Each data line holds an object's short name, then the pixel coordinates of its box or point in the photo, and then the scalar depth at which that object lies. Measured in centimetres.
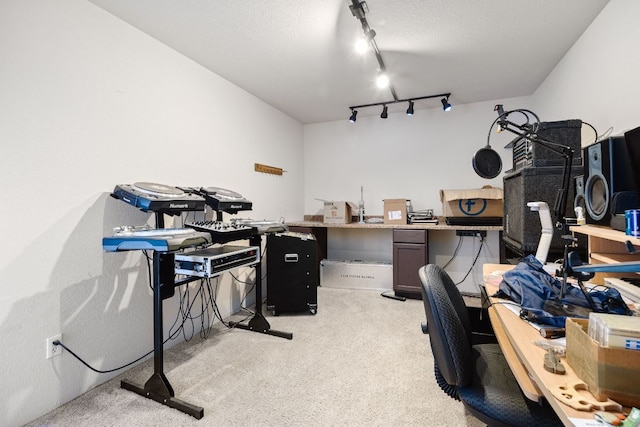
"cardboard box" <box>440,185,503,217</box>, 335
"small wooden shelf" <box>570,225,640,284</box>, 153
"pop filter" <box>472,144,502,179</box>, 196
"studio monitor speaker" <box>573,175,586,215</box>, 171
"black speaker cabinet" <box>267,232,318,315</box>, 304
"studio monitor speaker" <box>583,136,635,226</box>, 136
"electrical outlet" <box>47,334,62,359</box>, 170
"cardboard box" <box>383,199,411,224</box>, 369
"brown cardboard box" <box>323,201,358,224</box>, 400
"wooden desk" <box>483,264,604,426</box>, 69
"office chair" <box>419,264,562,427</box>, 97
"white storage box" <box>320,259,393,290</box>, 388
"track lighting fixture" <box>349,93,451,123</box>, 358
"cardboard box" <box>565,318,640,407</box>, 67
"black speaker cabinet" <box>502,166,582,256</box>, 190
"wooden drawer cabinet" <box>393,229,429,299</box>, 353
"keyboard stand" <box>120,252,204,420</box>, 174
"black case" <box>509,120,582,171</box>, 191
